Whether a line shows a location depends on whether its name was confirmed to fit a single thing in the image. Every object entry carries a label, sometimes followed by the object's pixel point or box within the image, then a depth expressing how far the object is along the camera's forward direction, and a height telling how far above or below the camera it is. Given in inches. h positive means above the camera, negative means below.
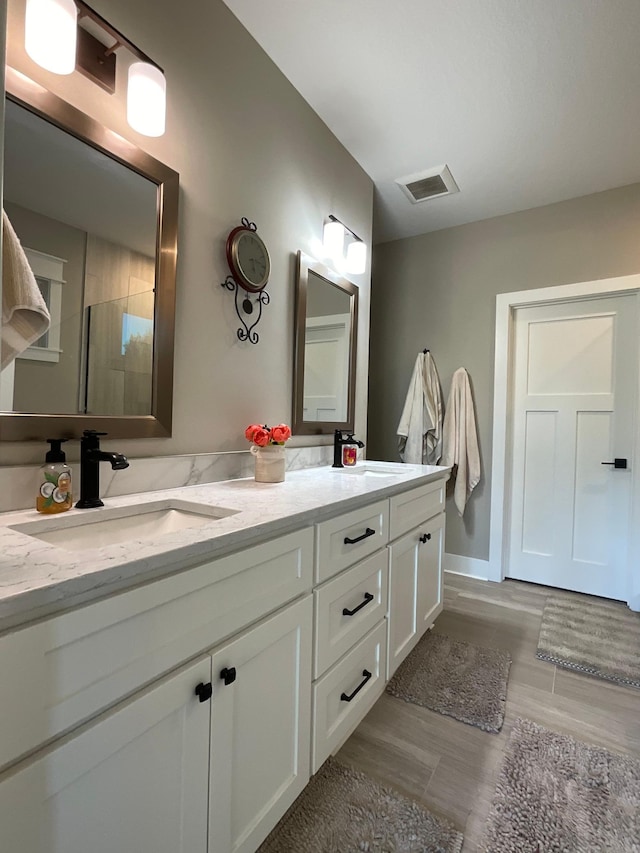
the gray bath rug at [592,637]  74.8 -43.3
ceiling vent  97.3 +61.2
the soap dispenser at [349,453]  82.3 -5.7
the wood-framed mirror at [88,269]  39.4 +16.5
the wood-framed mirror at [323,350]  77.1 +15.4
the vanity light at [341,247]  83.0 +38.2
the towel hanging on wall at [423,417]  120.1 +3.0
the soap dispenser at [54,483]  38.0 -6.5
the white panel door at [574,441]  103.9 -2.4
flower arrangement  58.9 -1.9
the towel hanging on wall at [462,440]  117.3 -3.3
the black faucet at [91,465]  40.3 -4.9
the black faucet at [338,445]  82.0 -4.2
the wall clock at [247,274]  61.1 +23.1
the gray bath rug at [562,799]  42.6 -42.9
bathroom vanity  21.8 -18.1
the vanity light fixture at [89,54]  38.4 +37.7
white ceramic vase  59.7 -6.1
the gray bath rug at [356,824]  41.4 -42.9
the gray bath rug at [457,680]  61.9 -42.9
